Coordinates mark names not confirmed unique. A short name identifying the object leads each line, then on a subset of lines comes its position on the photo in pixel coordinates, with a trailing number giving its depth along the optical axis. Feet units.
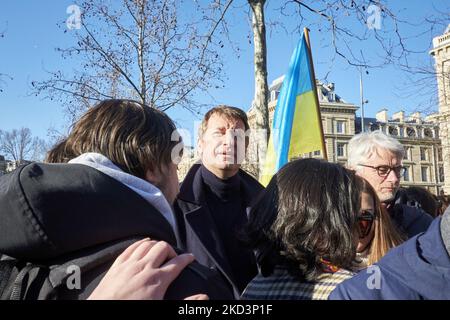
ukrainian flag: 13.46
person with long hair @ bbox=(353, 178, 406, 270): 7.29
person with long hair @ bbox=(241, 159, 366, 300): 5.32
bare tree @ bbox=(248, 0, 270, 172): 17.72
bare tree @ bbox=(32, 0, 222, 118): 27.99
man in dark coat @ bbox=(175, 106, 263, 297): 8.41
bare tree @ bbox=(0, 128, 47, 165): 94.23
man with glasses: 9.89
